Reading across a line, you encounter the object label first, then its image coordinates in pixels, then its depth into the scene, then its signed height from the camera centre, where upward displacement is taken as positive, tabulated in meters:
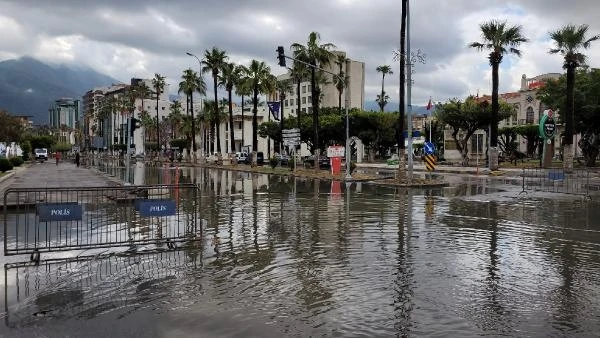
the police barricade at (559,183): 27.08 -1.74
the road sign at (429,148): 41.03 +0.46
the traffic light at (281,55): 29.39 +5.32
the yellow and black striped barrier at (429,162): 38.69 -0.55
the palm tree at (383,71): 121.78 +18.46
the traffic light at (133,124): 29.01 +1.56
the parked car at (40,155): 94.56 -0.30
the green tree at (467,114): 61.47 +4.55
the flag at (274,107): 48.72 +4.16
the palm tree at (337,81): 59.41 +10.54
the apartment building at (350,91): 130.12 +15.06
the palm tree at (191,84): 80.00 +10.15
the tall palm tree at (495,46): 43.28 +8.69
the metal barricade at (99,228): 10.54 -1.88
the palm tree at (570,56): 44.94 +8.11
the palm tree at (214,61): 65.94 +11.11
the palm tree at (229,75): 65.19 +9.32
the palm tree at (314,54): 45.38 +8.32
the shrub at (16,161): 54.37 -0.81
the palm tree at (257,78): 58.91 +8.16
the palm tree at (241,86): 60.07 +7.59
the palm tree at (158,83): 95.56 +12.43
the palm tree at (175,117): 129.85 +8.85
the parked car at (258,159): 70.55 -0.74
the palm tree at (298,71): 51.88 +8.01
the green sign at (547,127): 46.91 +2.35
